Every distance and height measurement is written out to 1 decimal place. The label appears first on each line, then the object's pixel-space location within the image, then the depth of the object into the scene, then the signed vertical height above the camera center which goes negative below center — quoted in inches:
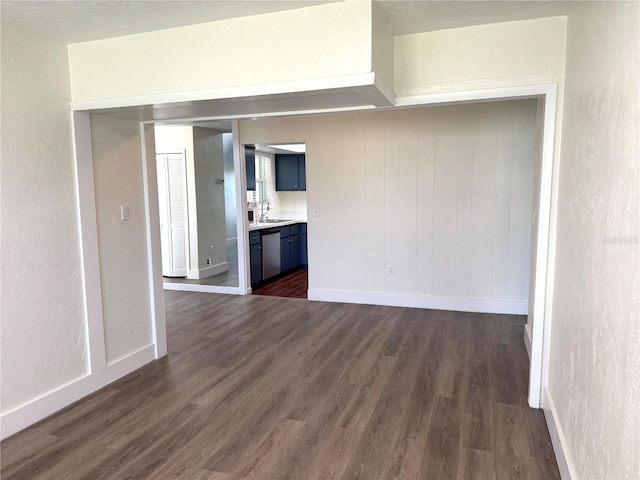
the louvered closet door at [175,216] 261.6 -13.1
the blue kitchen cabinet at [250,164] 227.6 +16.5
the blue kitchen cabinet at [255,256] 233.9 -34.5
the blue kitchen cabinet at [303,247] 297.9 -37.1
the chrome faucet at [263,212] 307.2 -13.3
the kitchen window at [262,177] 308.2 +12.4
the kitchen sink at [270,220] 292.2 -18.5
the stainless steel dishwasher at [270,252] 247.9 -34.7
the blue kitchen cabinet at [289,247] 271.7 -35.1
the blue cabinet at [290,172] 306.2 +15.5
